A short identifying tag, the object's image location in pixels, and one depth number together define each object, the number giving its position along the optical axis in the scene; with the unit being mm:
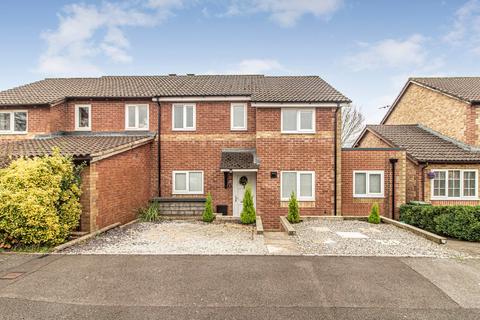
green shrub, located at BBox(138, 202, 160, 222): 11789
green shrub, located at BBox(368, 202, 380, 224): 11328
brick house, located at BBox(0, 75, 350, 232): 12117
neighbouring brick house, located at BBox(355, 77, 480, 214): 13516
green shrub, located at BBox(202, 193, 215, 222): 11562
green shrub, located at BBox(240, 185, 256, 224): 10984
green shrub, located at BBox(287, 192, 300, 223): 11141
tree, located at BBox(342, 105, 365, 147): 33875
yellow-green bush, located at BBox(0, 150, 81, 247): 7242
